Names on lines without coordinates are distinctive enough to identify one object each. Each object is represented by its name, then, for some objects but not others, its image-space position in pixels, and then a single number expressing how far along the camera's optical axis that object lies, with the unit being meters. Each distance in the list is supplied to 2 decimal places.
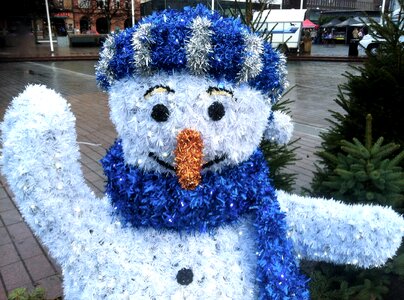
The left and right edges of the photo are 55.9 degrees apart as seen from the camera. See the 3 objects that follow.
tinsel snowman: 1.33
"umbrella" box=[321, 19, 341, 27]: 35.88
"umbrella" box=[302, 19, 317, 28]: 31.17
